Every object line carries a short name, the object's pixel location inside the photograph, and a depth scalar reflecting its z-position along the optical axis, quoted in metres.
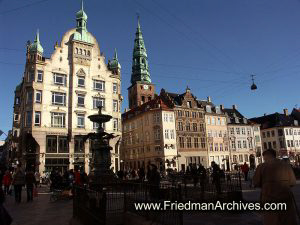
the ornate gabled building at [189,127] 53.53
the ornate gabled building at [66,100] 35.50
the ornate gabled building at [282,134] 70.00
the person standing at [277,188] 4.46
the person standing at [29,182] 14.40
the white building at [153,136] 50.41
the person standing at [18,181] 14.02
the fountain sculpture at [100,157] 17.92
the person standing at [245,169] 23.80
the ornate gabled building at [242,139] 63.34
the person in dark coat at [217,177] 10.88
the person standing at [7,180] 16.73
